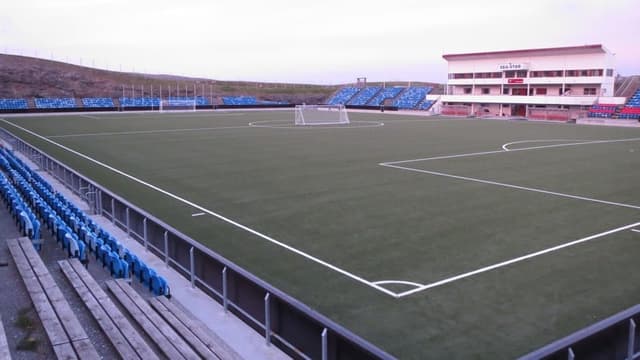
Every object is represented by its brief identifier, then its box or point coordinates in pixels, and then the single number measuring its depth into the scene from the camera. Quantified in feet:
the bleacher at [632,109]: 179.42
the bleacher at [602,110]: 187.01
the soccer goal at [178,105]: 251.23
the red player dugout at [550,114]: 196.95
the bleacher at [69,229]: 30.83
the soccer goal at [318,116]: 178.19
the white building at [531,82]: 203.41
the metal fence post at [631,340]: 19.39
